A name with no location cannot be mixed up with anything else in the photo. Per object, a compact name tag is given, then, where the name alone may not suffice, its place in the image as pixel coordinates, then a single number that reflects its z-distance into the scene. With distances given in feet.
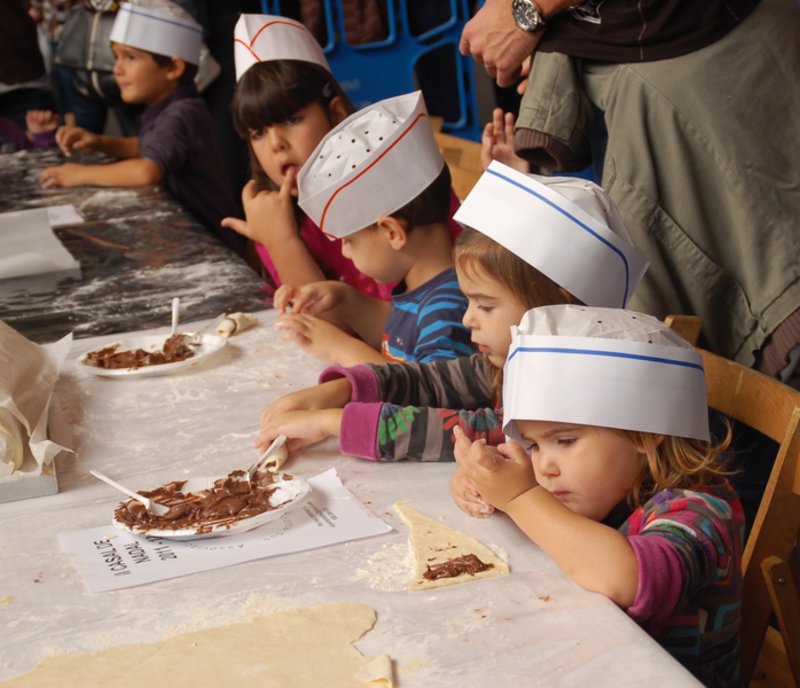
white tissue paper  4.62
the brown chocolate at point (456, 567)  3.64
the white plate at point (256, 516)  4.01
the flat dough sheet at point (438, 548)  3.64
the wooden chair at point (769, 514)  4.53
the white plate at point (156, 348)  6.01
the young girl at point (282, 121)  8.70
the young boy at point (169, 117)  12.66
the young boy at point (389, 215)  6.41
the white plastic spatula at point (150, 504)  4.28
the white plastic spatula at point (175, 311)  6.57
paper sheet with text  3.82
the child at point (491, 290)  4.80
